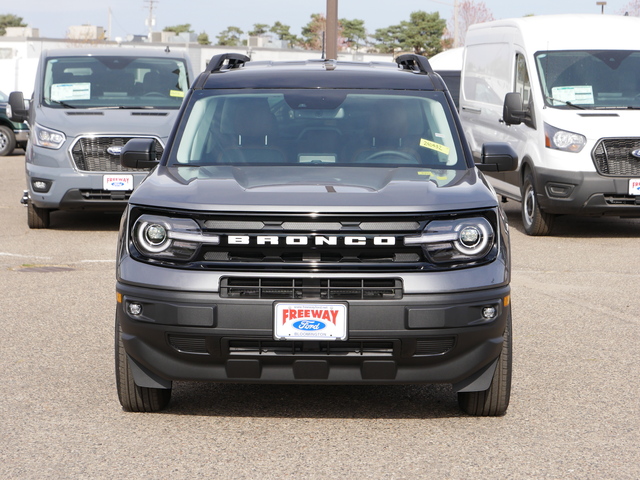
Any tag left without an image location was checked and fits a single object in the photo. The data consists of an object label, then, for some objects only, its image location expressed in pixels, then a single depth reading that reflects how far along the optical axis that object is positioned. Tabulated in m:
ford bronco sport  4.92
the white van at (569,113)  12.76
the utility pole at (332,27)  20.39
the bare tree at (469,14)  85.06
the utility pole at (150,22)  100.95
